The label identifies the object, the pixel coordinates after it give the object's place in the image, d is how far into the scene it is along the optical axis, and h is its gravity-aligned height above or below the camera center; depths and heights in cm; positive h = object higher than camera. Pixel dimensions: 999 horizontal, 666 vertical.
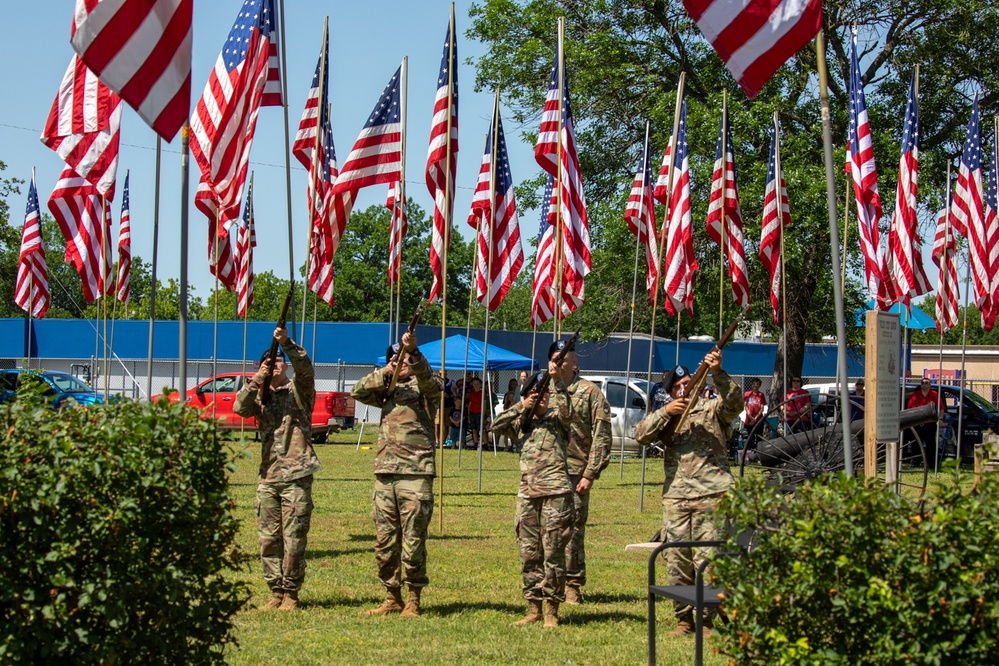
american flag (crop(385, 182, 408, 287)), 1655 +174
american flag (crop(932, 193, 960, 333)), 2102 +147
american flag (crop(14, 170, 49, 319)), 2383 +155
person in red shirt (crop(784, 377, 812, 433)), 1539 -97
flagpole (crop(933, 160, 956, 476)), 2064 +166
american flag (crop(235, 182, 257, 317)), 2360 +165
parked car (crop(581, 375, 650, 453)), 2694 -133
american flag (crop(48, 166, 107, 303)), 1886 +180
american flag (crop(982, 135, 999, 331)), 1919 +188
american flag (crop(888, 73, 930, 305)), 1800 +208
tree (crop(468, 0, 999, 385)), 2541 +575
